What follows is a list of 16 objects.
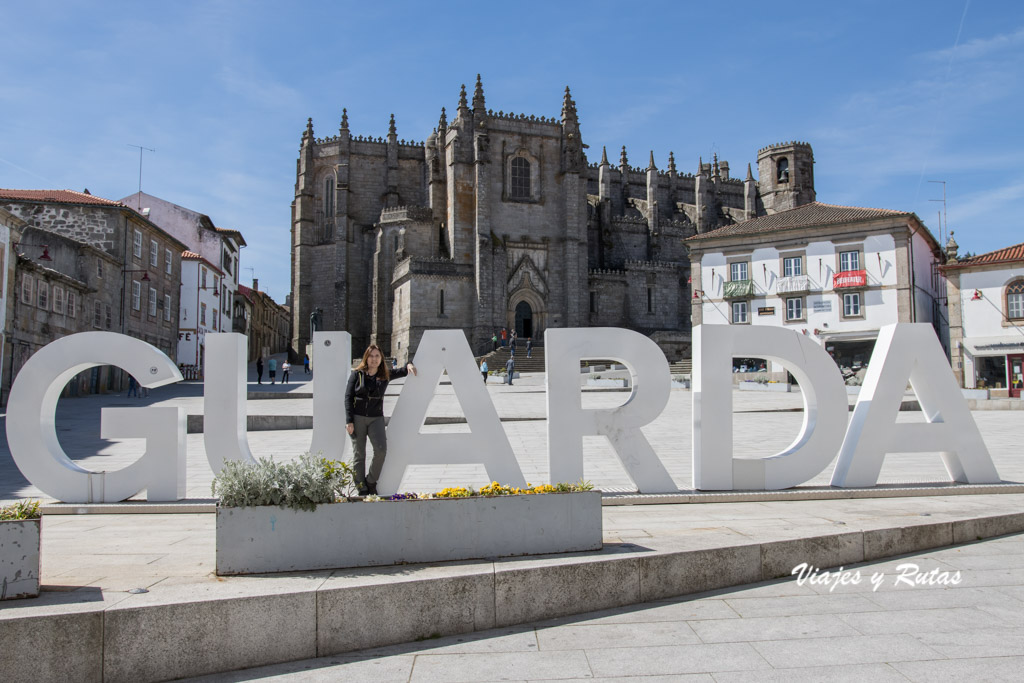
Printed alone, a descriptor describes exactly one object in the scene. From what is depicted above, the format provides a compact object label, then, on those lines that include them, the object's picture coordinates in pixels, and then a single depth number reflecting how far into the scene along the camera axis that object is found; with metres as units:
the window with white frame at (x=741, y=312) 36.51
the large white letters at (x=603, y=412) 7.75
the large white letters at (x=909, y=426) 8.35
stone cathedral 45.25
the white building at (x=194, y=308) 41.66
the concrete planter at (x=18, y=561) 4.23
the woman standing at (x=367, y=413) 7.28
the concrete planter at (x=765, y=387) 27.75
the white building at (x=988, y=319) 30.47
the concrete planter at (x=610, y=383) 28.77
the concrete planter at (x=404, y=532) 4.96
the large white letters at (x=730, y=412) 8.18
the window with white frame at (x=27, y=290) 25.13
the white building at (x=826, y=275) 33.41
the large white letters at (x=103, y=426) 7.38
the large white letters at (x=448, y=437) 7.48
